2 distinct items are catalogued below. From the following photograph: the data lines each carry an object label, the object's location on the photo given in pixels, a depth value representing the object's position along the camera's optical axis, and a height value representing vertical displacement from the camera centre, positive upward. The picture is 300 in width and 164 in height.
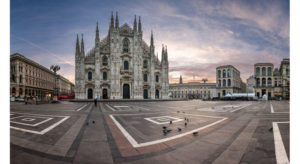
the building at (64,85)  84.78 -0.94
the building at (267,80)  62.00 +1.42
